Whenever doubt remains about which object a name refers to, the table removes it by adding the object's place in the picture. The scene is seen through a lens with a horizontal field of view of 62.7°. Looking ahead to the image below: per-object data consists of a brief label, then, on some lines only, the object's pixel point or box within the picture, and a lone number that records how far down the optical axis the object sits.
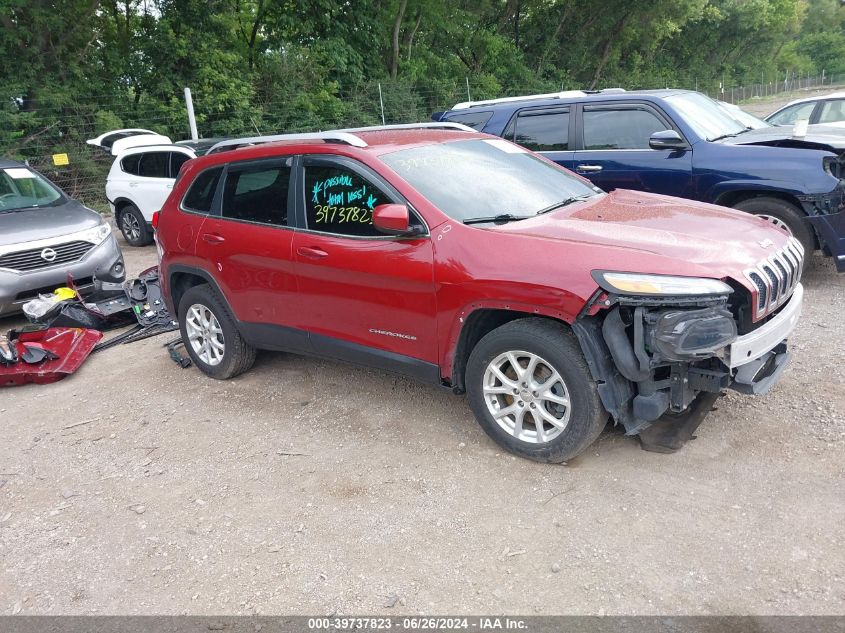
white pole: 15.79
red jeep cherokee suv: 3.34
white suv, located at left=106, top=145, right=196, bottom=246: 10.67
